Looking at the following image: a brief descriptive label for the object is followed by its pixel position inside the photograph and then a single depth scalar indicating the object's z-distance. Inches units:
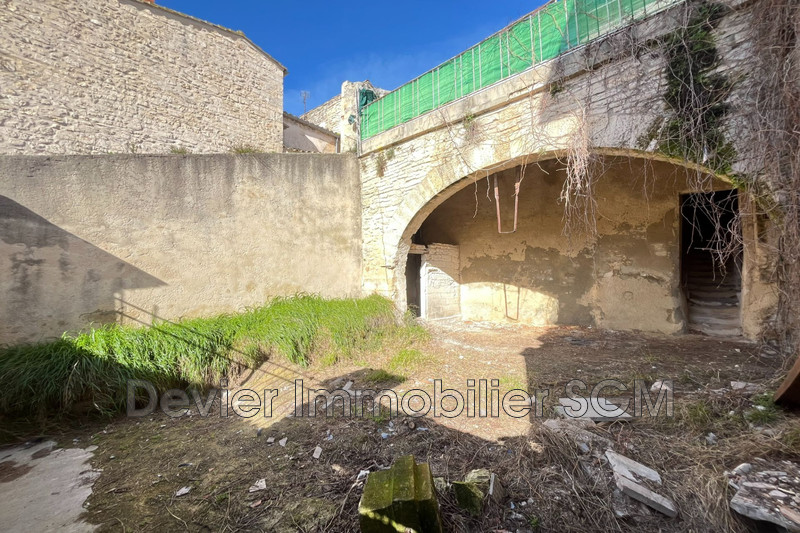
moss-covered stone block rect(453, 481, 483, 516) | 71.2
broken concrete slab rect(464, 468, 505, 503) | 75.4
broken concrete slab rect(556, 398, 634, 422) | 103.1
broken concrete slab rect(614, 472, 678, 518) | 68.4
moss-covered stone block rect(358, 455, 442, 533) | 60.7
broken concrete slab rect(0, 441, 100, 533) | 82.7
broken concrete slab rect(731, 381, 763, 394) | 106.9
